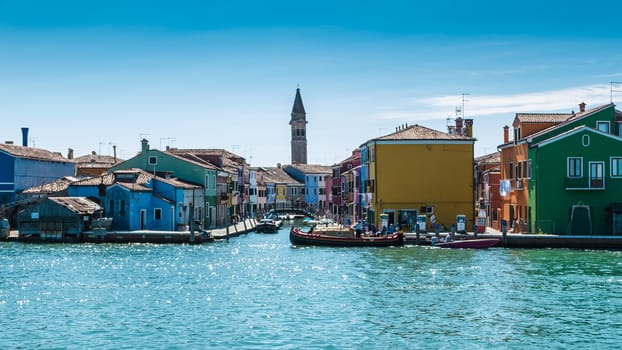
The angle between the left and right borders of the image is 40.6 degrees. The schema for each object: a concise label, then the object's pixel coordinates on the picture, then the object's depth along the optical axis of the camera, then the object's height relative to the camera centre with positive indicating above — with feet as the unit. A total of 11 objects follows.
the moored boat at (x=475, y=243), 164.76 -6.32
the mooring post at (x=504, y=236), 166.09 -4.95
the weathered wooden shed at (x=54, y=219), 179.63 -1.64
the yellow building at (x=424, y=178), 193.47 +7.61
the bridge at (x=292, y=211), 356.40 +0.06
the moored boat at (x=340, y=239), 169.58 -5.69
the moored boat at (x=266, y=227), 238.17 -4.50
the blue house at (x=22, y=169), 216.54 +11.45
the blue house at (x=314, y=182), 437.99 +15.24
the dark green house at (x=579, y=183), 170.60 +5.66
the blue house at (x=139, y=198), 189.57 +3.01
